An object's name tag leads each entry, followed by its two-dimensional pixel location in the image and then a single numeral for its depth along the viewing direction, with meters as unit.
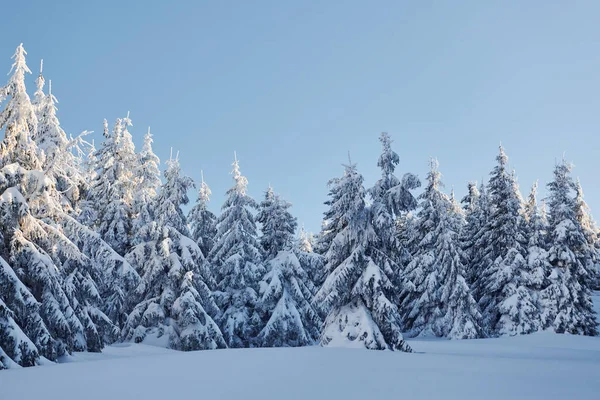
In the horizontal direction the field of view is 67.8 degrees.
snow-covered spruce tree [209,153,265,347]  28.72
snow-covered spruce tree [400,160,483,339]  31.52
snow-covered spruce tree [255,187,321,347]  28.38
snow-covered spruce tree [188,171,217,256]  33.25
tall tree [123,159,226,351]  25.08
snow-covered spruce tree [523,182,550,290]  33.66
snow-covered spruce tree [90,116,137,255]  26.91
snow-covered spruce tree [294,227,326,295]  31.17
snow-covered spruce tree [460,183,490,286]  37.69
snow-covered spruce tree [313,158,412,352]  19.30
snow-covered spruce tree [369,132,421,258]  20.27
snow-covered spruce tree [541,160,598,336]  33.03
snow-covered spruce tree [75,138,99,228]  25.08
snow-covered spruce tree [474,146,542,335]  32.41
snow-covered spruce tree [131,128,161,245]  26.17
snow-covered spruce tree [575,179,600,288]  37.60
